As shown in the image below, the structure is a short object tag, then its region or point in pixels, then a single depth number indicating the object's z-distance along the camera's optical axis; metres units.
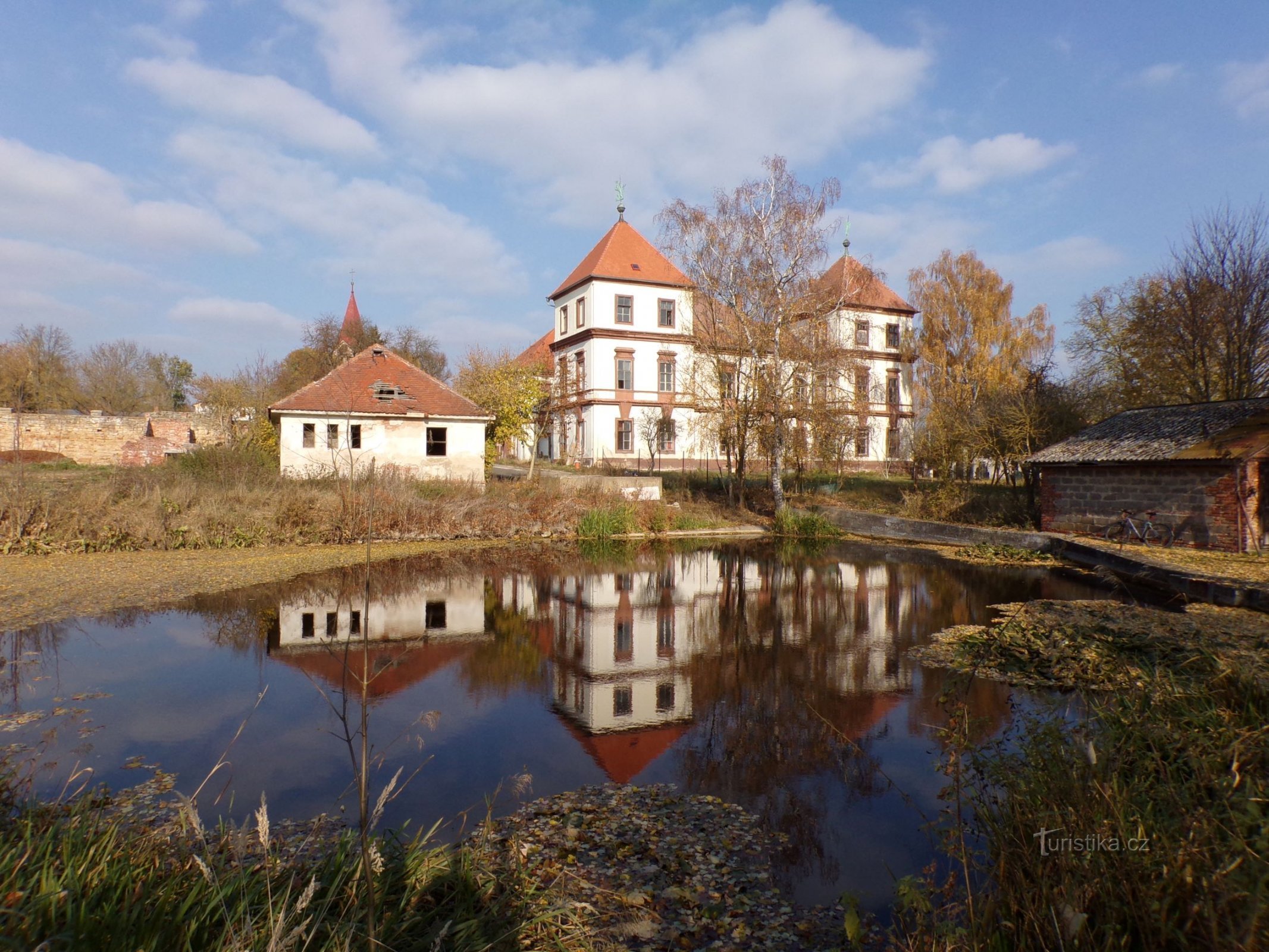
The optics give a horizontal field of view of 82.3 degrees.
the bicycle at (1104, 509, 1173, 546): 17.77
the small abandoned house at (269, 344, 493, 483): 27.78
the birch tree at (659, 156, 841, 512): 24.81
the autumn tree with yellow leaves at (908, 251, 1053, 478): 37.75
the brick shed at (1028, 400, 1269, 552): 16.31
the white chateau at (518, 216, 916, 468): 41.38
